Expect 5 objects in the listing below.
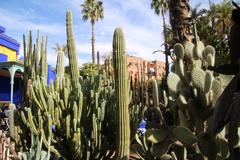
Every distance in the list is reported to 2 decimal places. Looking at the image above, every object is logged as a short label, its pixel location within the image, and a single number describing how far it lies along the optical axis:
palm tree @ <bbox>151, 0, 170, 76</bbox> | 33.00
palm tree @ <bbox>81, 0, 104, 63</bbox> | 38.91
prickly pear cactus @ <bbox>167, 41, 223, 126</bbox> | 2.98
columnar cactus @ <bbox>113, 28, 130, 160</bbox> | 5.08
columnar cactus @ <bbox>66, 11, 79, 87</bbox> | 6.64
